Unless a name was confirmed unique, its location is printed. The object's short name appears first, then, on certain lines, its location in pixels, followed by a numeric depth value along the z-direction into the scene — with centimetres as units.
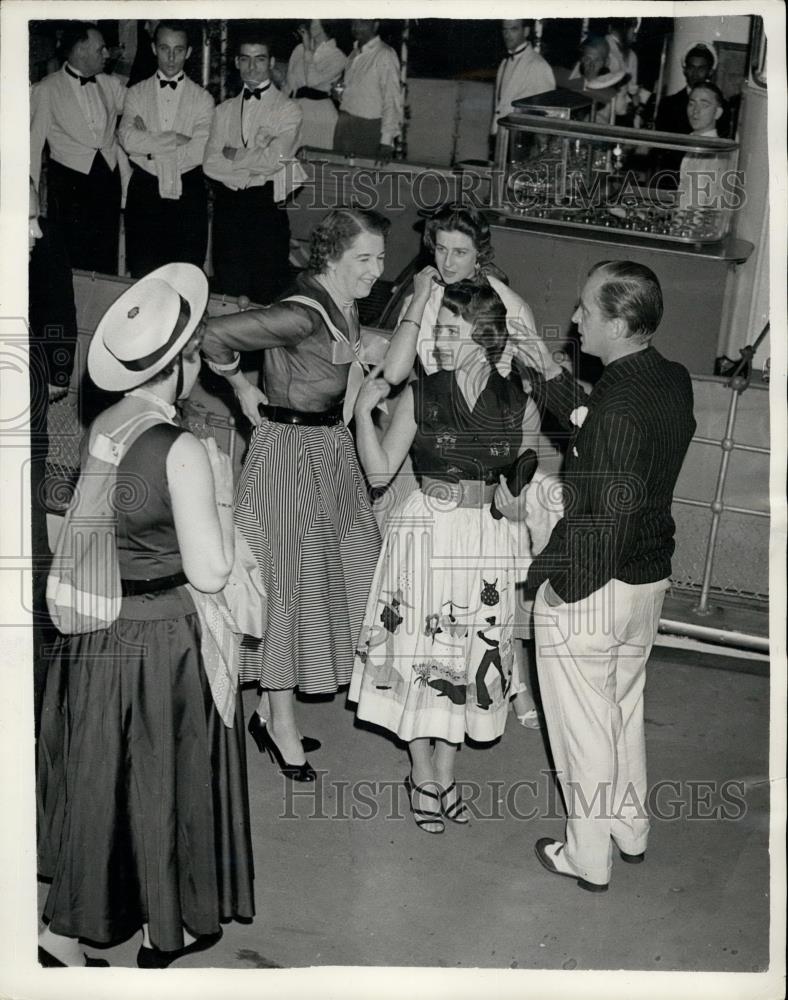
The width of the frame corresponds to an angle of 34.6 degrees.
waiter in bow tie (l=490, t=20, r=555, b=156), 782
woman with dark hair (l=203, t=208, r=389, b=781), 400
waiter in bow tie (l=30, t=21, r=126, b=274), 612
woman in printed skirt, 384
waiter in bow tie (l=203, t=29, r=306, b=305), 635
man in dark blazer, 347
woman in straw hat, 314
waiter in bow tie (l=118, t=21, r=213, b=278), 630
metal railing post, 490
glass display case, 594
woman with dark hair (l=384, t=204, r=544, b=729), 404
